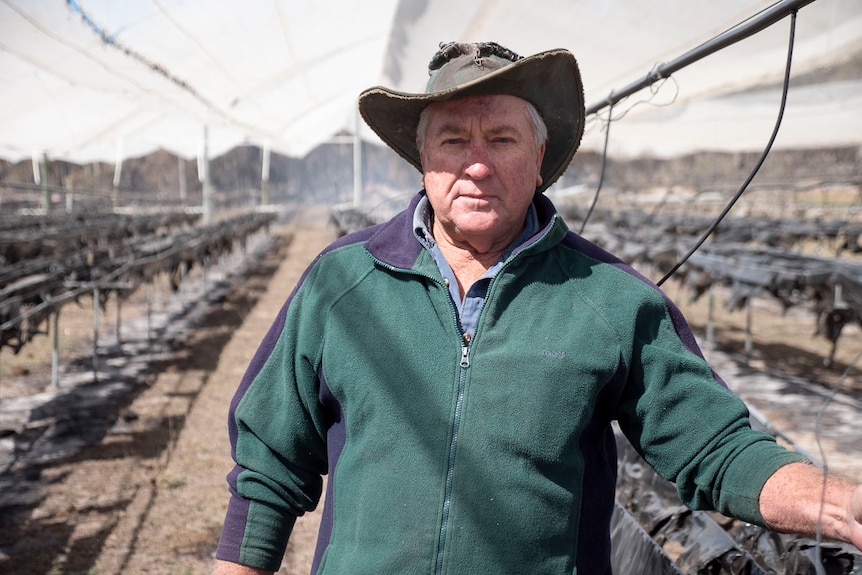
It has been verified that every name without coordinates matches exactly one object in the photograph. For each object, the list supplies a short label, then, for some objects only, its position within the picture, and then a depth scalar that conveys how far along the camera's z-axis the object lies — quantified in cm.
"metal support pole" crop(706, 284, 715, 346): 876
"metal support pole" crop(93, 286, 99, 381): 686
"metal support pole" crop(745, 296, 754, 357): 849
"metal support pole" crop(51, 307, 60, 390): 623
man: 139
